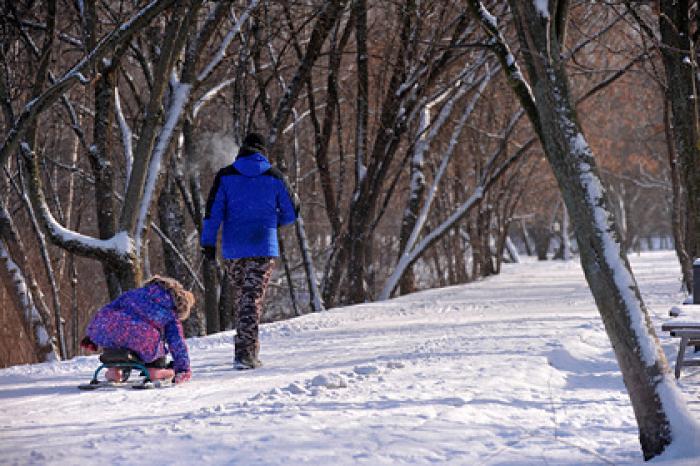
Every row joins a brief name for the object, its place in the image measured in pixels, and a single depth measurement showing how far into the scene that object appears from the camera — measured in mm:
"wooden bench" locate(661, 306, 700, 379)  14328
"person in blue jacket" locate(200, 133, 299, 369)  15227
